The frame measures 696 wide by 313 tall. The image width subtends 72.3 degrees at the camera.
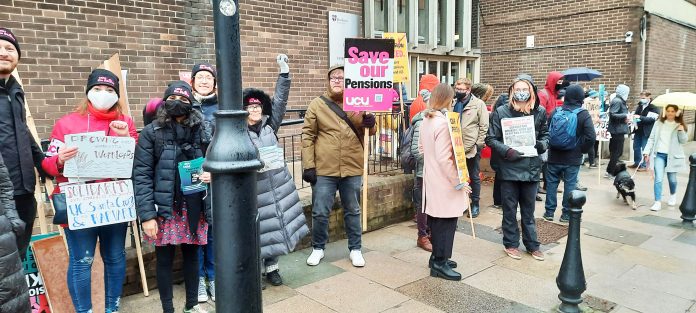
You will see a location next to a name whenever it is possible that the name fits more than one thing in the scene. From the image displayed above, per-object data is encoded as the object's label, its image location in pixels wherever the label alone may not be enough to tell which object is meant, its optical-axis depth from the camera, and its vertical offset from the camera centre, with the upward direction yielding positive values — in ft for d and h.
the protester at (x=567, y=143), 19.80 -2.01
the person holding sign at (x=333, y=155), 14.73 -1.71
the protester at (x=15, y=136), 9.36 -0.62
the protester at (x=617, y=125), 32.37 -2.09
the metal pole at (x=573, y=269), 12.09 -4.43
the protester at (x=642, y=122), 32.68 -1.94
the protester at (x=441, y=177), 13.85 -2.32
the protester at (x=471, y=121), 20.10 -1.00
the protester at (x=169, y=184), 10.30 -1.76
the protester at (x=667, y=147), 22.66 -2.57
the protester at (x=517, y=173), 15.94 -2.54
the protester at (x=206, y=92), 11.43 +0.23
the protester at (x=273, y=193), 12.68 -2.52
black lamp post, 6.51 -1.07
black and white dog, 23.68 -4.41
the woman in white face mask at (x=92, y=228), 10.25 -2.73
